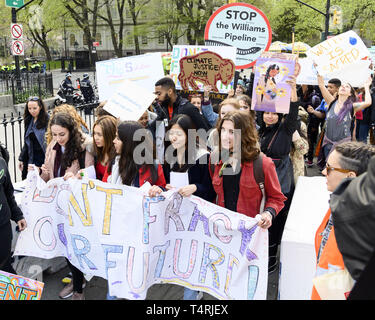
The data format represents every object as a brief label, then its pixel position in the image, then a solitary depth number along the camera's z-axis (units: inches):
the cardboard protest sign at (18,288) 102.3
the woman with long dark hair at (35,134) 205.0
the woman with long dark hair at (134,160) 136.3
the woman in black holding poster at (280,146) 159.8
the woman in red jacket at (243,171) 126.4
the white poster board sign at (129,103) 167.8
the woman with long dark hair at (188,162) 137.5
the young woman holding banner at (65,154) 152.9
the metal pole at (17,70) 583.9
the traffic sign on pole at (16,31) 529.3
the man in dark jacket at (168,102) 205.9
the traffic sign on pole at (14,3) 531.5
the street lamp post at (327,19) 827.4
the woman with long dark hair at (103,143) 150.1
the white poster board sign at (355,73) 241.3
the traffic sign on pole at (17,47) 535.5
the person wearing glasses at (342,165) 91.1
